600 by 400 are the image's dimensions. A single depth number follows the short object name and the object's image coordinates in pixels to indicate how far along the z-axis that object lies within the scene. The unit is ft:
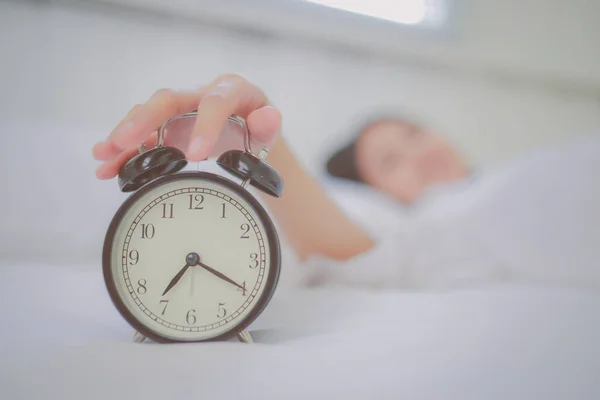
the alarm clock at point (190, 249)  1.30
